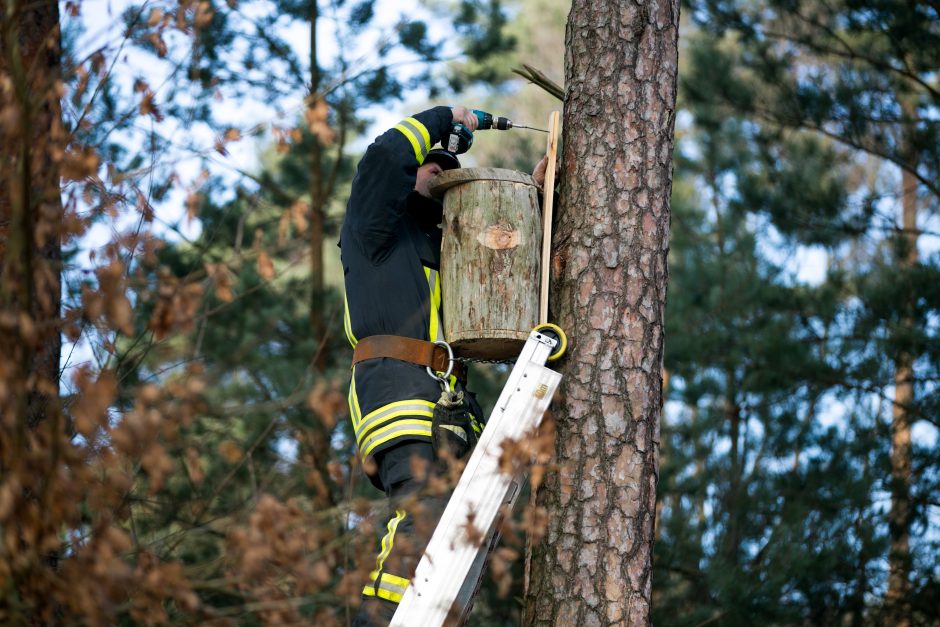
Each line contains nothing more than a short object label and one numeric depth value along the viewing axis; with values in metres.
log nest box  8.12
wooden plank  8.12
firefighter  8.27
